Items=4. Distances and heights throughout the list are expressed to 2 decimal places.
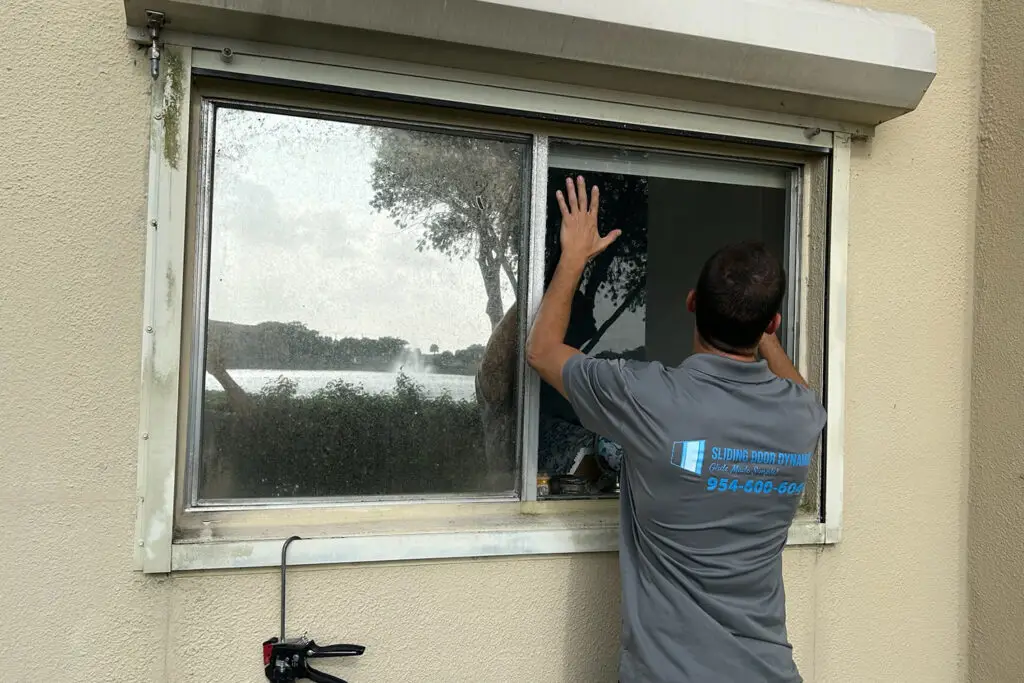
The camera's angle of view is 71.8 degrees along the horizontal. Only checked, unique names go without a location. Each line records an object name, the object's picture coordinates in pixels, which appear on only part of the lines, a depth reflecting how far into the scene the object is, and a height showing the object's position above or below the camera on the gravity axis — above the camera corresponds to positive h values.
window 1.93 +0.11
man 1.71 -0.29
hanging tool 1.83 -0.81
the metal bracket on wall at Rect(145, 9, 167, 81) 1.78 +0.80
